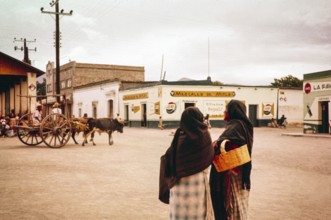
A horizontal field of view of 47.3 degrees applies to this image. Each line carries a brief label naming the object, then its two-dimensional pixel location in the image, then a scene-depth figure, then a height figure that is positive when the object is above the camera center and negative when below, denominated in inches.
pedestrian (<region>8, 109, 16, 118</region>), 842.4 -5.4
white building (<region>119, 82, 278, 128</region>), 1418.6 +37.7
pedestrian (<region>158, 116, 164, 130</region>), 1374.3 -47.6
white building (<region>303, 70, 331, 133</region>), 995.3 +22.6
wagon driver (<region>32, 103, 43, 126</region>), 639.8 -4.3
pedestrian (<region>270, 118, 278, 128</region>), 1563.7 -51.8
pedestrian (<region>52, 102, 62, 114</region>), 647.1 +4.2
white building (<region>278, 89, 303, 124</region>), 1669.5 +24.9
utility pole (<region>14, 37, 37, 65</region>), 1905.8 +327.1
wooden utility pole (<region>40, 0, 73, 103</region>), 969.1 +196.7
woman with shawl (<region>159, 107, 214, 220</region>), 146.3 -22.3
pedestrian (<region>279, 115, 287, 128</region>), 1540.4 -43.1
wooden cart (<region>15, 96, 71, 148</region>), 572.7 -23.2
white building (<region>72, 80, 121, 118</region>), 1761.8 +63.1
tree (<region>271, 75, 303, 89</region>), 2551.7 +200.4
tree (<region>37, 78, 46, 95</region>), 2992.9 +191.5
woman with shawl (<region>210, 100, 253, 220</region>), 166.2 -30.1
